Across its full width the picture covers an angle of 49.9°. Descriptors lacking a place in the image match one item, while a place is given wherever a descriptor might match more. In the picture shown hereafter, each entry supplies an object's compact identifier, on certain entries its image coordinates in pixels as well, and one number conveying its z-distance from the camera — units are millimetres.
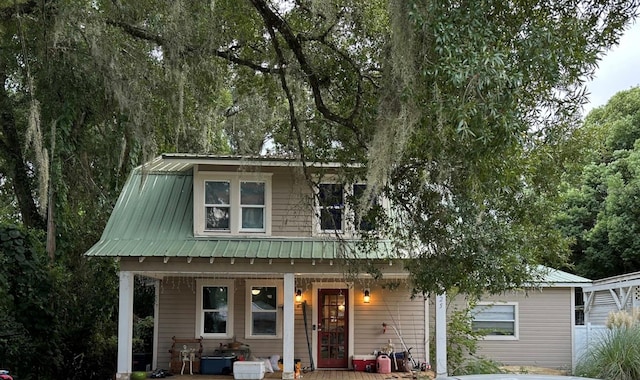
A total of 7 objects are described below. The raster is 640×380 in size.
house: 12891
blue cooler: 14039
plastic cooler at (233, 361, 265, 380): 12992
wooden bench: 14281
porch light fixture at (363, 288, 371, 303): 15016
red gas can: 14414
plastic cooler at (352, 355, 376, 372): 14812
